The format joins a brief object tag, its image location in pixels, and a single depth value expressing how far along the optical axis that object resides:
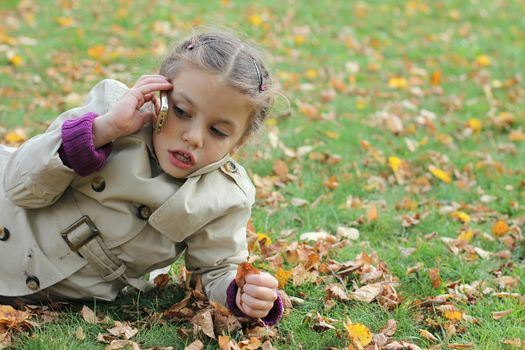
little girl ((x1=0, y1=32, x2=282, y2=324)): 2.42
